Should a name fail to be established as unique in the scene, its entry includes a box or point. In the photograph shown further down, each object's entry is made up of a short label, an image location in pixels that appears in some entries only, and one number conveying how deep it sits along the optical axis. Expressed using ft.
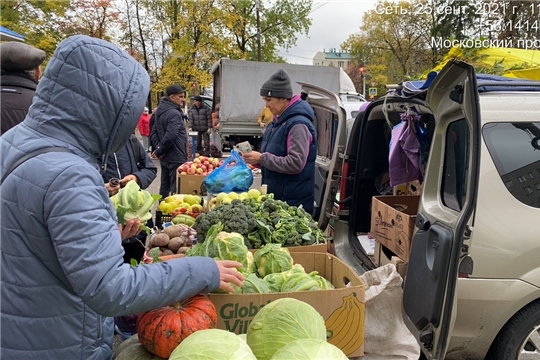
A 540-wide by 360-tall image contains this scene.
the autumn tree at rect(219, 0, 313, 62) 90.51
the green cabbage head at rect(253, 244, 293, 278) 8.09
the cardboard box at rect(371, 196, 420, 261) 11.18
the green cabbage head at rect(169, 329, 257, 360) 4.65
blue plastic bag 14.79
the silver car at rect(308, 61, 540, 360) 8.94
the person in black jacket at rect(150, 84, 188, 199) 26.09
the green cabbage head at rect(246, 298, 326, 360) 5.43
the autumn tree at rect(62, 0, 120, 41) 71.61
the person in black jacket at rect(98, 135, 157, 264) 13.70
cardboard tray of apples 20.62
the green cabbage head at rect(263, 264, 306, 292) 7.32
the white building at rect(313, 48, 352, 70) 332.04
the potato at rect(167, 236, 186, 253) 10.34
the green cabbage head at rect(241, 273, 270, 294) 7.00
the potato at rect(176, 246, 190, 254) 10.10
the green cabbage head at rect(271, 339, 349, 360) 4.60
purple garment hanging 12.64
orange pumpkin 5.71
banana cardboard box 6.75
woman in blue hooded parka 4.56
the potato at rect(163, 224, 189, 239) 10.74
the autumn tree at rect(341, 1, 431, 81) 119.24
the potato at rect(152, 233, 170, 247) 10.36
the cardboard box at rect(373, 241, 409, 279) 13.03
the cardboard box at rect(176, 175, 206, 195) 19.76
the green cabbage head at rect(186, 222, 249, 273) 8.04
